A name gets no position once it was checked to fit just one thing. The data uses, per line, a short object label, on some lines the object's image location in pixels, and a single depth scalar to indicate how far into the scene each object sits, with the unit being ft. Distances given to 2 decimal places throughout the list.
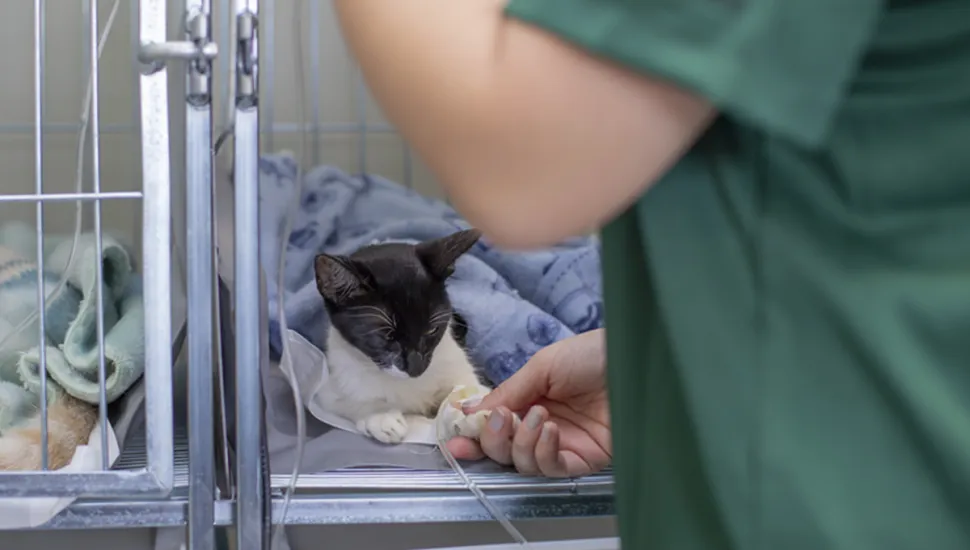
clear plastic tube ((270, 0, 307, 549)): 3.02
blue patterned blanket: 4.02
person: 1.67
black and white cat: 3.79
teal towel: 3.38
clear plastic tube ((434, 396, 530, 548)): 3.25
